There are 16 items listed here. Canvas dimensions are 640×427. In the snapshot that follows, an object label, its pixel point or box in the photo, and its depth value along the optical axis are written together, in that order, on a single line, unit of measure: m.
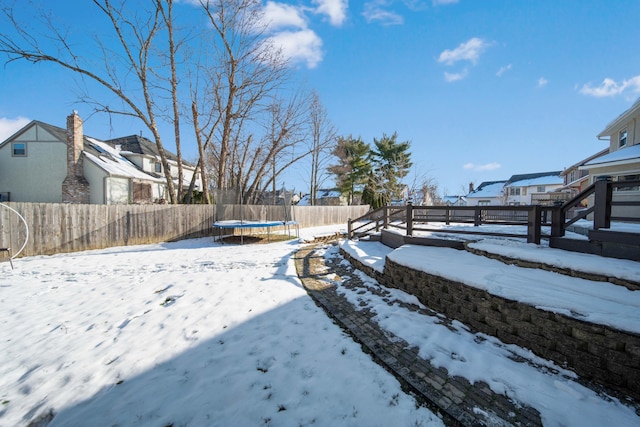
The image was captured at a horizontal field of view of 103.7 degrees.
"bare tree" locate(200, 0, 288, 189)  13.45
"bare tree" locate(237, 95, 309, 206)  16.08
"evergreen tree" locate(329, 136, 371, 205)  25.90
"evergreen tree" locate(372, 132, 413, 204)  24.27
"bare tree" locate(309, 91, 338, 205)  21.72
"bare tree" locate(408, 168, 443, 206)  24.94
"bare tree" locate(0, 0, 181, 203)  11.91
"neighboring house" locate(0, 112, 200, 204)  14.86
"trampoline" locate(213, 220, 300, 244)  10.49
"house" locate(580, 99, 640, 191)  8.23
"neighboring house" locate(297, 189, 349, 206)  30.46
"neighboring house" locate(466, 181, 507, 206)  34.74
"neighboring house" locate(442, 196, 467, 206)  39.15
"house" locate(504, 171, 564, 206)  30.22
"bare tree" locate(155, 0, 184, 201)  12.43
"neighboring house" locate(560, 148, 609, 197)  17.41
